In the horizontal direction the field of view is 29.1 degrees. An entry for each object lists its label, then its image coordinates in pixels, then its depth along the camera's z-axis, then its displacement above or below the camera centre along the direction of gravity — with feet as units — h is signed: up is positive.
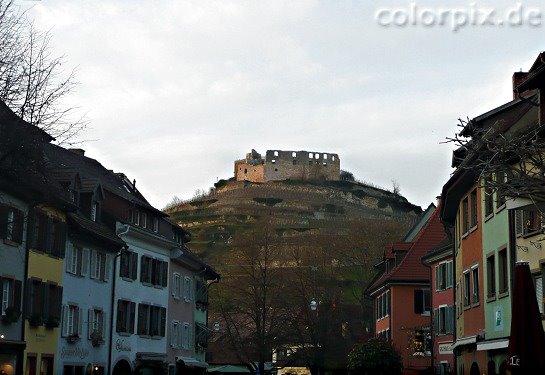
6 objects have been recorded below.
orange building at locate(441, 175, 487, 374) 108.68 +13.95
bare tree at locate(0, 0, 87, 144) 78.48 +22.42
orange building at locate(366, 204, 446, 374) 197.88 +19.43
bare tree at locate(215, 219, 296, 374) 239.91 +20.25
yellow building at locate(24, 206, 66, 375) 119.24 +11.65
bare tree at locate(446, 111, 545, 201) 51.24 +11.70
